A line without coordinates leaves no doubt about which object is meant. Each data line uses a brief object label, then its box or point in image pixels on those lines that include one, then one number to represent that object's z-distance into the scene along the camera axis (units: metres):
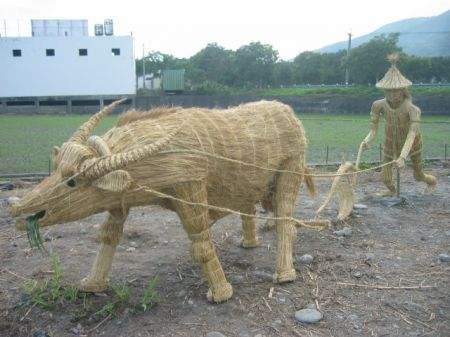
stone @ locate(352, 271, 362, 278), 4.68
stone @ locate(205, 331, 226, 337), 3.59
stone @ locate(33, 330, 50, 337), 3.68
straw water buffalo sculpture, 3.40
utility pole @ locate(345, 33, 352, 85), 33.50
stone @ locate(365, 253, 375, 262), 5.13
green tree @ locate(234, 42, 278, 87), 37.53
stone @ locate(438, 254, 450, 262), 5.07
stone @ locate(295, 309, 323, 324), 3.81
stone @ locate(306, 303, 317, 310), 4.04
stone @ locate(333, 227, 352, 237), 5.94
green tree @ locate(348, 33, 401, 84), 30.94
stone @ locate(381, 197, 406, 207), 7.29
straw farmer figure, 6.76
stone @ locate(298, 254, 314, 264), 5.04
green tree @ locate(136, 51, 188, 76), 45.75
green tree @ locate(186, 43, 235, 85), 39.38
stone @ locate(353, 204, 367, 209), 7.11
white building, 32.59
